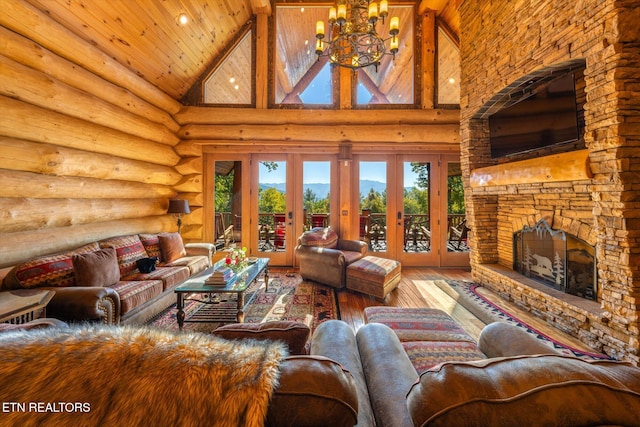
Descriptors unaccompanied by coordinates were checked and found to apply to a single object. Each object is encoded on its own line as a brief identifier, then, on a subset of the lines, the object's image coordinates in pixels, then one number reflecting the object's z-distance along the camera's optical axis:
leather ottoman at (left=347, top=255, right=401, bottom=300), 3.62
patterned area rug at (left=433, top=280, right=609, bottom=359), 2.40
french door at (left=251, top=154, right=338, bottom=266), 5.59
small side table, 1.94
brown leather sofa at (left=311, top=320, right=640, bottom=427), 0.65
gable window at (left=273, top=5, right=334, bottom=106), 5.33
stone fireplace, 2.09
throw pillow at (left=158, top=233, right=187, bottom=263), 4.09
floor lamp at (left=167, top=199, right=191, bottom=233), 4.73
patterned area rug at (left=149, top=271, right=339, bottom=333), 3.05
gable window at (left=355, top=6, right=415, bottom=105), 5.28
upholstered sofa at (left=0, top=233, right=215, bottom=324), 2.26
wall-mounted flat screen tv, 2.64
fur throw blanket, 0.61
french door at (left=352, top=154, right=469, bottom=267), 5.55
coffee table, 2.72
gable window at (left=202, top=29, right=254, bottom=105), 5.30
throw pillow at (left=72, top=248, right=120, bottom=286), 2.71
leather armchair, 3.94
